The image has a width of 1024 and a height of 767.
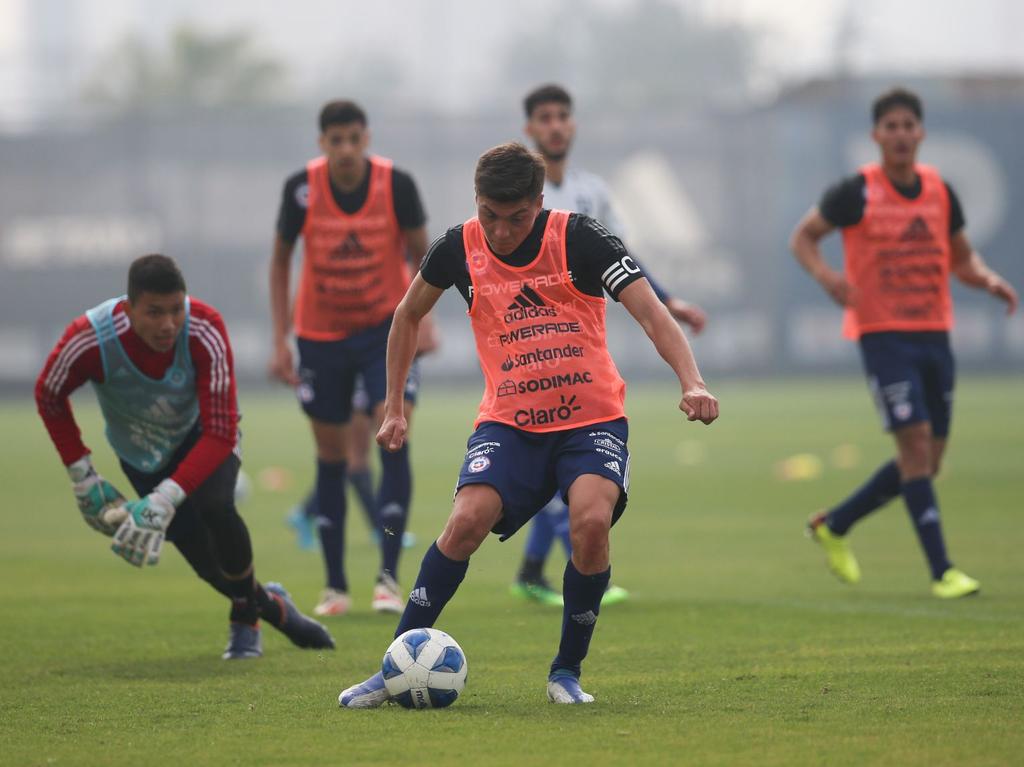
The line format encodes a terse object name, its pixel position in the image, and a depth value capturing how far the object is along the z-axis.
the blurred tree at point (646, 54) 192.00
